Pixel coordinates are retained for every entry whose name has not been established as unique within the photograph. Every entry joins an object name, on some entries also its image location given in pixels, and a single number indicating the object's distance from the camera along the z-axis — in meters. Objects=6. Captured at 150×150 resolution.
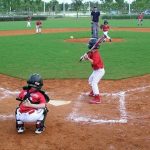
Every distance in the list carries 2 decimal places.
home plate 8.77
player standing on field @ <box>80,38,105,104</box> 8.92
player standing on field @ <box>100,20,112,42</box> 22.01
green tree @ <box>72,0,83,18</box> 93.75
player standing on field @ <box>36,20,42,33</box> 32.70
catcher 6.79
